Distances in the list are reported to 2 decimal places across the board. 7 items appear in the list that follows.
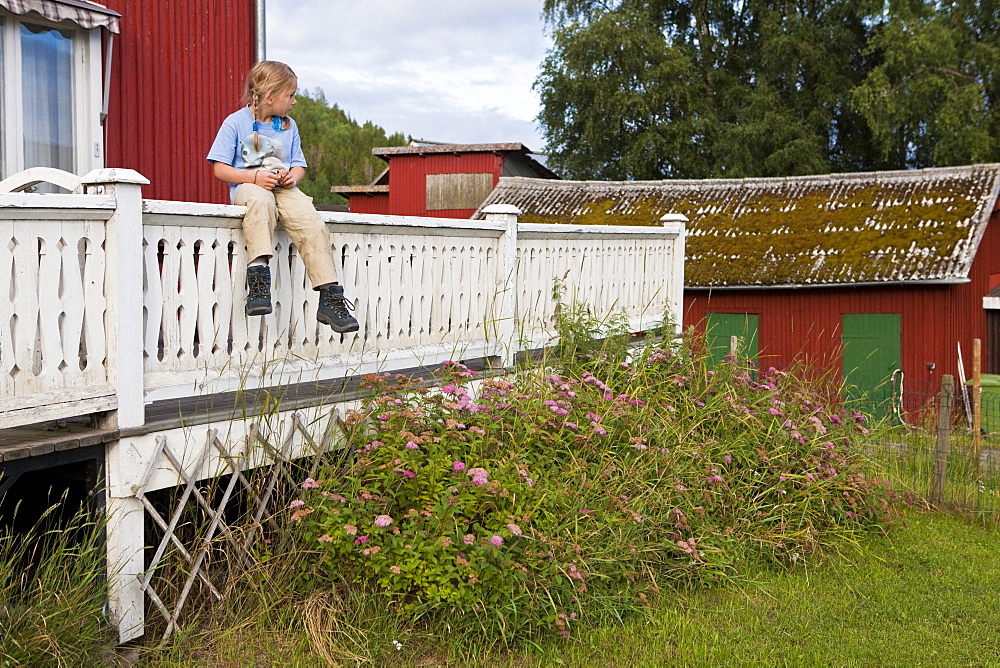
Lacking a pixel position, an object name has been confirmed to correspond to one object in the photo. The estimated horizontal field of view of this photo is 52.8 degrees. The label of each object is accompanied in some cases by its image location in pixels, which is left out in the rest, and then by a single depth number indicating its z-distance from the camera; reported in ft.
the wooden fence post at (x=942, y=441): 26.45
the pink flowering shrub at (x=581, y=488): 14.98
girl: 16.67
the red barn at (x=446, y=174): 100.73
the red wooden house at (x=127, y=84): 24.02
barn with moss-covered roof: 60.39
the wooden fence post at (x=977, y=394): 31.26
